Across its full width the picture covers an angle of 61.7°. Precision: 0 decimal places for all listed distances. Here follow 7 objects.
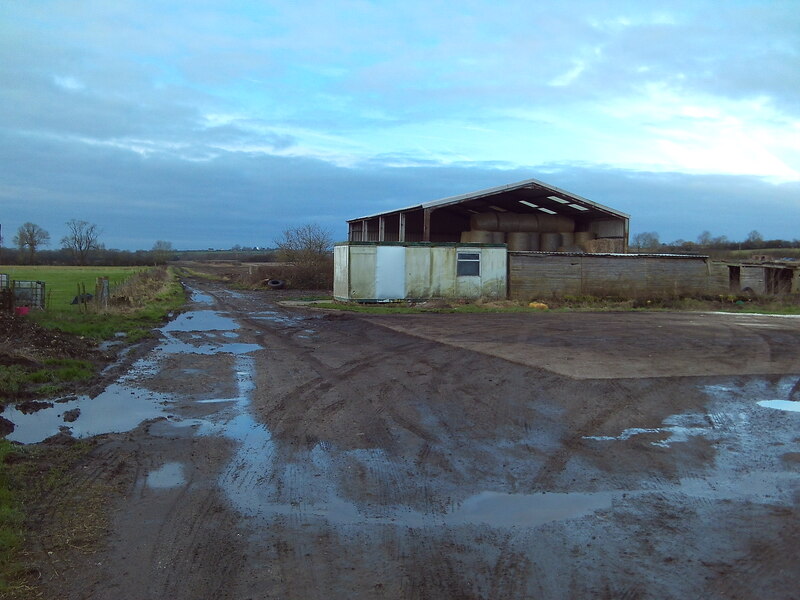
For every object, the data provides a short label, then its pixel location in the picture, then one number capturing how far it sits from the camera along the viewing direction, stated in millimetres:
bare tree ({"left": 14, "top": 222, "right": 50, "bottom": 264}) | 104375
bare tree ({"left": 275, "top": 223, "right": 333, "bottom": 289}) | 49562
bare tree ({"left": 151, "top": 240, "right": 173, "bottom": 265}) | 125475
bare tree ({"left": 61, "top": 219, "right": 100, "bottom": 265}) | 119562
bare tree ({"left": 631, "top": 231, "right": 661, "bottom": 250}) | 79438
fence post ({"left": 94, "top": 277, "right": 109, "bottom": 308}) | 23703
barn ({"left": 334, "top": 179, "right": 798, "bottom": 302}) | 28703
